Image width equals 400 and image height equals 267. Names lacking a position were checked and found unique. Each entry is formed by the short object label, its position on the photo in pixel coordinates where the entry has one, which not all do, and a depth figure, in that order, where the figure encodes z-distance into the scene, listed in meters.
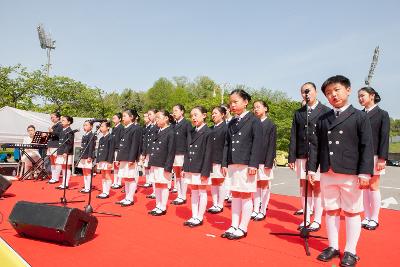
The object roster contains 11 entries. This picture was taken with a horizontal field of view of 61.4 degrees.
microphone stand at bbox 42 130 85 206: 7.54
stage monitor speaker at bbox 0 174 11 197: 7.57
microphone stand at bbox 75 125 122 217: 6.24
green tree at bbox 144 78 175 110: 72.94
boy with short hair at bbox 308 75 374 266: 3.92
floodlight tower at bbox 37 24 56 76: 46.97
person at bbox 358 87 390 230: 5.61
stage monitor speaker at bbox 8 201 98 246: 4.22
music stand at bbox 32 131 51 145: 11.60
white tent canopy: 13.76
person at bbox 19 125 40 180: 12.54
